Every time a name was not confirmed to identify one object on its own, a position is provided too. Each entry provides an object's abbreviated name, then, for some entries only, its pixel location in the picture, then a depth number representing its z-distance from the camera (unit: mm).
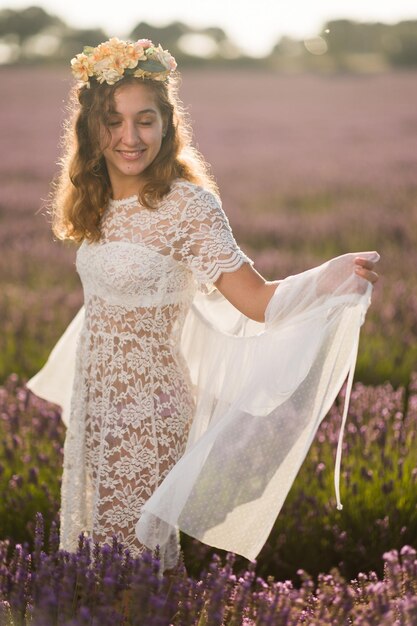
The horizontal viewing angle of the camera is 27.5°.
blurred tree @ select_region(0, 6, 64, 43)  46375
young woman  2420
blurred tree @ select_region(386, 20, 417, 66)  43719
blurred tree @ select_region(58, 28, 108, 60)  45312
